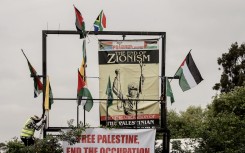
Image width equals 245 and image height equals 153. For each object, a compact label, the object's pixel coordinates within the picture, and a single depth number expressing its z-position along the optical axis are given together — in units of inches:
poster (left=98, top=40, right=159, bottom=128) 949.8
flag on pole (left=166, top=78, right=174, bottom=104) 958.4
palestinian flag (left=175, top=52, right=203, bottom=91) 978.1
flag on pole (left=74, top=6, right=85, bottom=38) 952.3
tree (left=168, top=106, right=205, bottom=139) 1041.2
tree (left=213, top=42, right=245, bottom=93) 2578.7
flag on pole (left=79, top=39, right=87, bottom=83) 943.0
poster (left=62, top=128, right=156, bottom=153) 895.7
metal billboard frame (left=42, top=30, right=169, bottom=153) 936.3
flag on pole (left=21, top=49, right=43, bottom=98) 938.7
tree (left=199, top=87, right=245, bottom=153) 1002.7
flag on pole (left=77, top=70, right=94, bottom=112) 927.0
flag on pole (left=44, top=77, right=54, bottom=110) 912.1
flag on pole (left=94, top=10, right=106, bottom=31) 963.3
